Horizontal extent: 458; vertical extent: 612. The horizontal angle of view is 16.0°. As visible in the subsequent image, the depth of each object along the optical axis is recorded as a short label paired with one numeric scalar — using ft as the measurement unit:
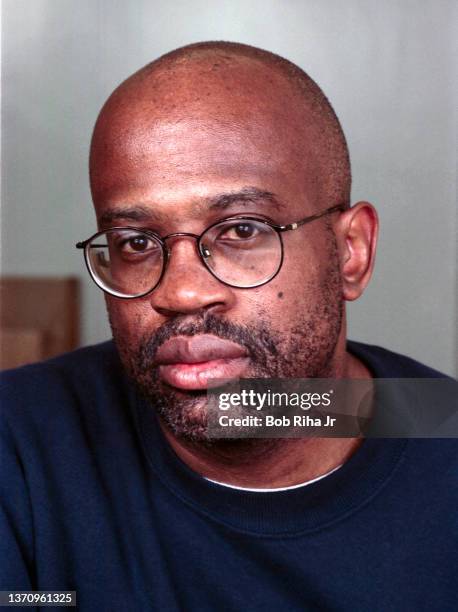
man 2.99
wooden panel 4.23
